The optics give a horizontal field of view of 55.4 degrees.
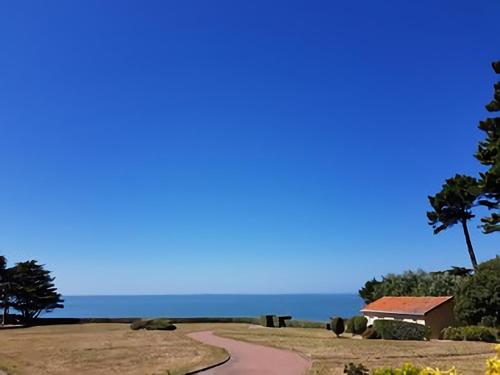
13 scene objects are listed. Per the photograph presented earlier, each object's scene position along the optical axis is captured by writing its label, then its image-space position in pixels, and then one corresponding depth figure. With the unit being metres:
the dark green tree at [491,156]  31.62
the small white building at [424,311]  34.53
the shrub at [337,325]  34.91
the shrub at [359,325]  36.72
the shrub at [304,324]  44.81
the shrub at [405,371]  6.78
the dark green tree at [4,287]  49.59
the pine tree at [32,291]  50.62
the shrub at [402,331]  31.62
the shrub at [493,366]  6.22
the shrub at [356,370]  13.02
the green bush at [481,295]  31.66
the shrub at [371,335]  32.83
